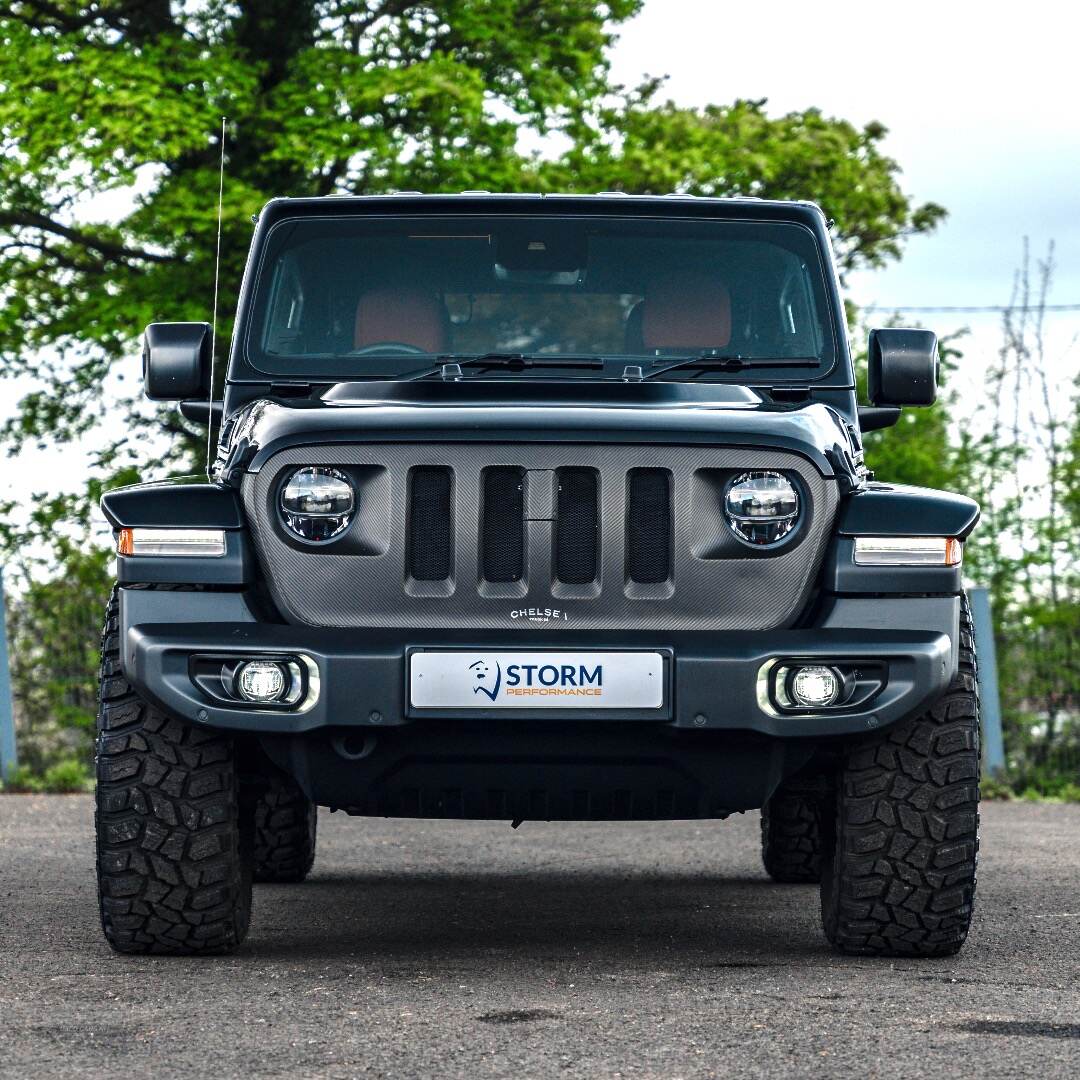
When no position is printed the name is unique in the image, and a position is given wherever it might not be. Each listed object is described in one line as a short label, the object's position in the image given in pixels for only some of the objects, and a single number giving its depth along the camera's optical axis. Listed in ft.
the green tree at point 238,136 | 67.00
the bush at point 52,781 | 45.42
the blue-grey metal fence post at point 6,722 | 45.57
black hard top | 22.66
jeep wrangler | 17.47
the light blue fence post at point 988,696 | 46.75
